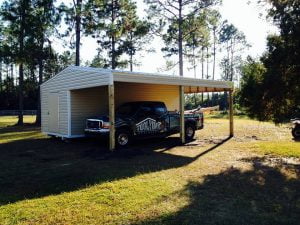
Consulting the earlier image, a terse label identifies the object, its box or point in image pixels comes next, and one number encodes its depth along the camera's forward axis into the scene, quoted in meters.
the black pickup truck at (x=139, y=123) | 12.66
